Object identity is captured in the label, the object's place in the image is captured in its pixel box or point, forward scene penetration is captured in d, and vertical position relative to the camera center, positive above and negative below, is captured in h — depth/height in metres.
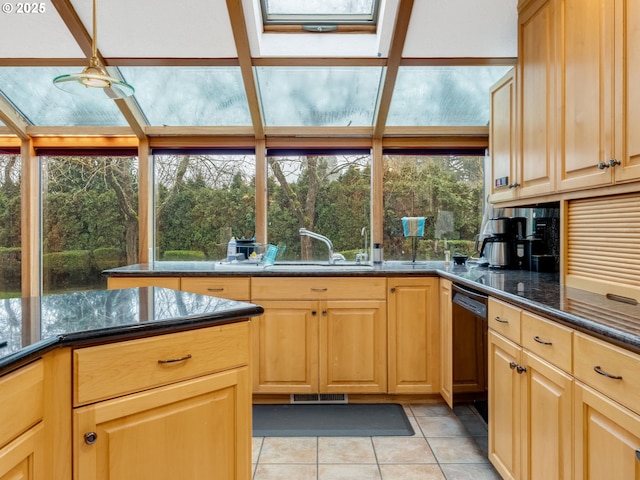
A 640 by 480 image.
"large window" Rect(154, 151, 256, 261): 3.58 +0.32
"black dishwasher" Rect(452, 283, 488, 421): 2.04 -0.59
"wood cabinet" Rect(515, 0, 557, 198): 1.98 +0.72
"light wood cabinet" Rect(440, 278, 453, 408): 2.50 -0.65
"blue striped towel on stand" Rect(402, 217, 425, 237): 3.26 +0.10
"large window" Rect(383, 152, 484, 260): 3.54 +0.33
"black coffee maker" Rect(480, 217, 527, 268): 2.71 -0.05
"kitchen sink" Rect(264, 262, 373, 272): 2.85 -0.21
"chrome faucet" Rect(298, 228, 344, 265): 3.44 -0.03
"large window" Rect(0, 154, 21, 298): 3.52 +0.11
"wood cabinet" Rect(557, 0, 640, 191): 1.47 +0.58
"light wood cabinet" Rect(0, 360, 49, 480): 0.89 -0.42
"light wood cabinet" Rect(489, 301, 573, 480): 1.33 -0.62
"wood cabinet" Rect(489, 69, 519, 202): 2.39 +0.62
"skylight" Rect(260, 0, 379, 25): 2.71 +1.51
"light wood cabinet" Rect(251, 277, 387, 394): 2.80 -0.66
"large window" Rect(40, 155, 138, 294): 3.59 +0.19
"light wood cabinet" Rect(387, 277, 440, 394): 2.79 -0.65
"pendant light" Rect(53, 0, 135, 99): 1.73 +0.69
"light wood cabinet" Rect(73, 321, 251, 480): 1.09 -0.49
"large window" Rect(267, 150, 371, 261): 3.57 +0.35
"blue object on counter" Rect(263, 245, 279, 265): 3.33 -0.13
